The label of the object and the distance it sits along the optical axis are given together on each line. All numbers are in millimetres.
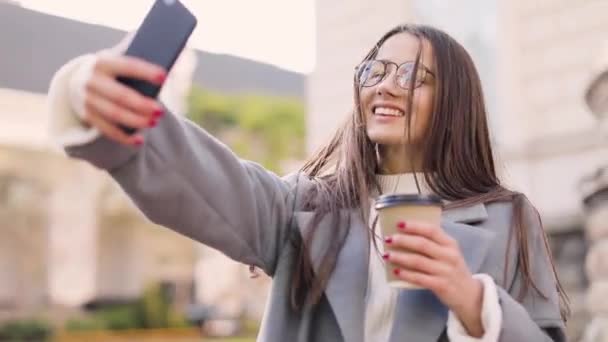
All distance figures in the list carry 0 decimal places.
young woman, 743
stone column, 2189
